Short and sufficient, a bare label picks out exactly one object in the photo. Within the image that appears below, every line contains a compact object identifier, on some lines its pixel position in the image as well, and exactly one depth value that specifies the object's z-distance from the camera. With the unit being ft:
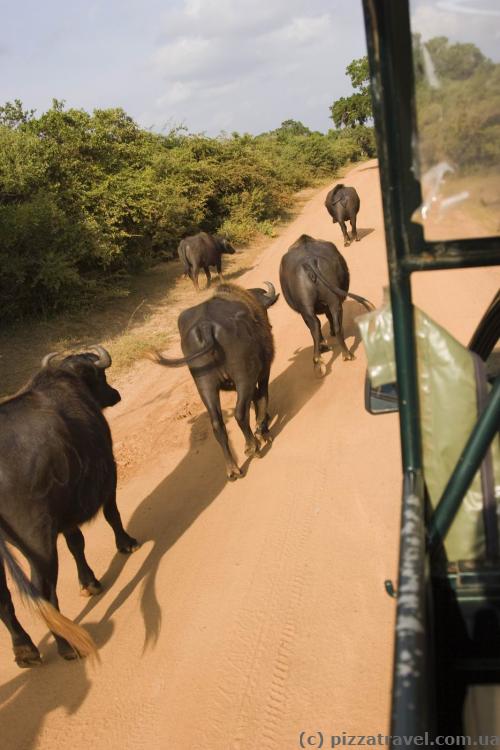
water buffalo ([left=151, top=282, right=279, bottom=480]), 18.28
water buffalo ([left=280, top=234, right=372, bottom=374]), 25.05
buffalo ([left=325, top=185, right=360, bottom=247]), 49.21
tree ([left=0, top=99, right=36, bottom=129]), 50.42
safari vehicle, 4.58
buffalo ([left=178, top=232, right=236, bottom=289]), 45.88
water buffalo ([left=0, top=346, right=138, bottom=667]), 11.80
